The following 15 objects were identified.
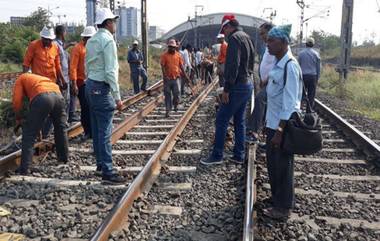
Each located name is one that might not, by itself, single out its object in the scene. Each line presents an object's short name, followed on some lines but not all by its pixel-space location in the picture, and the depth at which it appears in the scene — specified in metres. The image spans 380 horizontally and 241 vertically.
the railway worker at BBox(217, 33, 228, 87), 11.04
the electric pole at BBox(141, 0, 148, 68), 18.64
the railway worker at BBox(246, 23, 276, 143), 7.00
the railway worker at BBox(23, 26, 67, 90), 7.37
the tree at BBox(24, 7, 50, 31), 43.19
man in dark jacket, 6.10
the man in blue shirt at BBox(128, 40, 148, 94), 14.79
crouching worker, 5.78
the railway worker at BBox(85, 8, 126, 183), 5.47
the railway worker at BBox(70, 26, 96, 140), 7.75
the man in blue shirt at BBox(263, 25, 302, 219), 4.27
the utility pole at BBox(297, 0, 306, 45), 44.22
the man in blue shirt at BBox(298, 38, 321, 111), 9.77
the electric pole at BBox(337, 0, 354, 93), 18.18
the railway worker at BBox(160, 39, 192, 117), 10.99
